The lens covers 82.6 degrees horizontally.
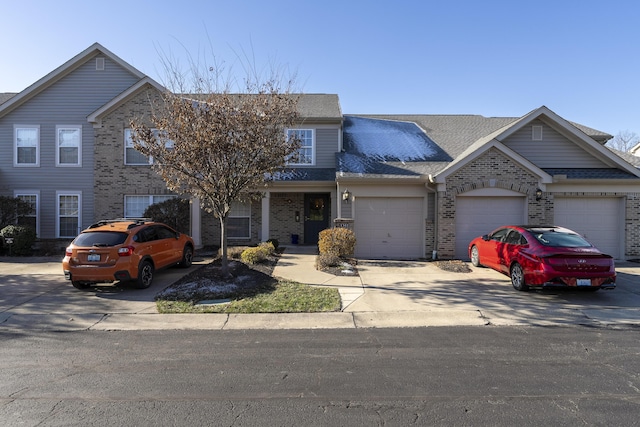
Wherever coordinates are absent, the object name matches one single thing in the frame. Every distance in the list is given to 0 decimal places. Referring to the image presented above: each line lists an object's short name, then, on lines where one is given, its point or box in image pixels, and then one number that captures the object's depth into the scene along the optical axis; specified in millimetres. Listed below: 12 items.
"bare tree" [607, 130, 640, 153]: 54038
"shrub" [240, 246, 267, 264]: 11250
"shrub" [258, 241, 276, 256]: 12195
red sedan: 7535
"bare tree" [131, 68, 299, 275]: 8227
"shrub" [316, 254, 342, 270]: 10984
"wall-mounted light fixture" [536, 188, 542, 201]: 12492
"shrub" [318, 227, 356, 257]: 11570
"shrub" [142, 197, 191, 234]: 14445
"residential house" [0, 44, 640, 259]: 12719
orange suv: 8312
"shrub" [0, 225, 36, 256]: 13672
